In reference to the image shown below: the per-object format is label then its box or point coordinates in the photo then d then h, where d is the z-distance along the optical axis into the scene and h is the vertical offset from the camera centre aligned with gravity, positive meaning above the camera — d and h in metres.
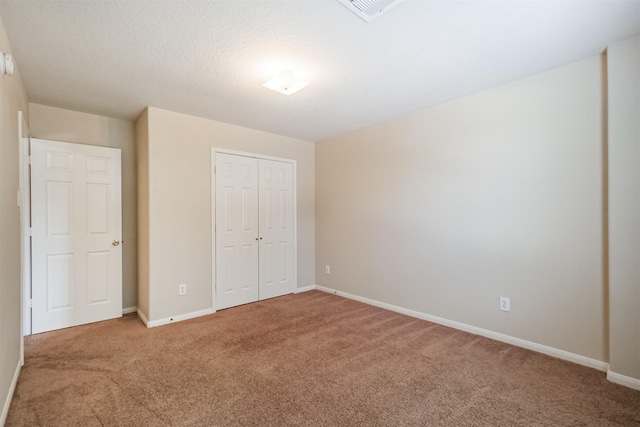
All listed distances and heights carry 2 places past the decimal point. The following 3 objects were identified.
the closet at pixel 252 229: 3.84 -0.20
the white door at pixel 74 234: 3.11 -0.20
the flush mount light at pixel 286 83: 2.43 +1.10
